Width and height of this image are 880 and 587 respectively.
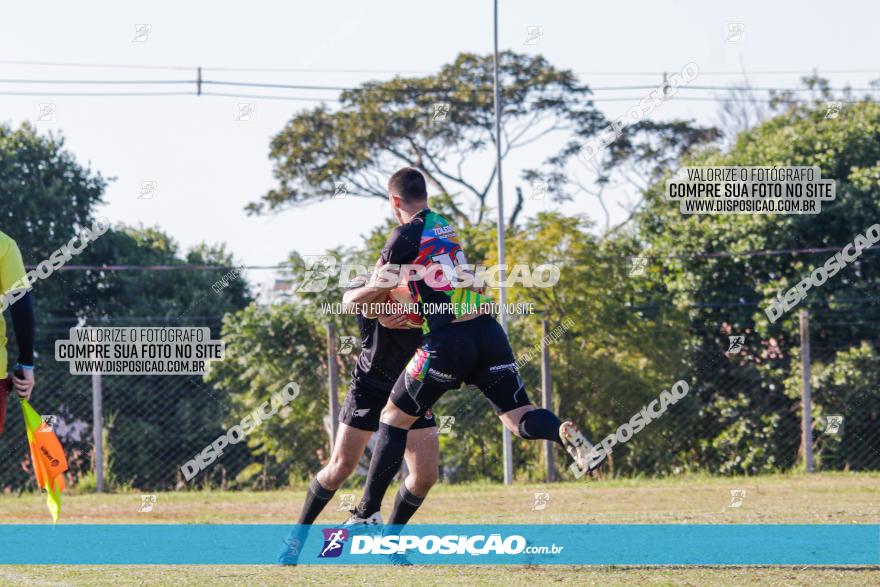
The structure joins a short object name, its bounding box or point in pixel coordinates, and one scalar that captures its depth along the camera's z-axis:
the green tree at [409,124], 28.30
